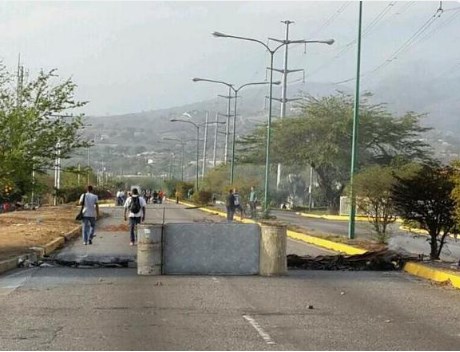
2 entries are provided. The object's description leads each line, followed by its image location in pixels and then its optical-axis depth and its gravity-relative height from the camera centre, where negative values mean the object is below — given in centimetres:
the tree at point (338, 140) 6988 +454
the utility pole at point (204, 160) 11208 +395
